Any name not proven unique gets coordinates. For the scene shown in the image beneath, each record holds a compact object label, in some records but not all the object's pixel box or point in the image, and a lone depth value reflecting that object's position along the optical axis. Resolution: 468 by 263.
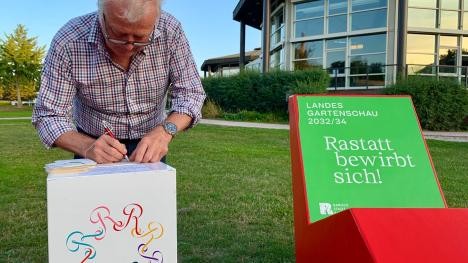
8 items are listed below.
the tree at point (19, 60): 38.81
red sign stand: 1.36
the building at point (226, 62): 35.29
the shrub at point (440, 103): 13.70
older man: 1.74
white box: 1.37
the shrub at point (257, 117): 16.70
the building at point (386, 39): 18.14
